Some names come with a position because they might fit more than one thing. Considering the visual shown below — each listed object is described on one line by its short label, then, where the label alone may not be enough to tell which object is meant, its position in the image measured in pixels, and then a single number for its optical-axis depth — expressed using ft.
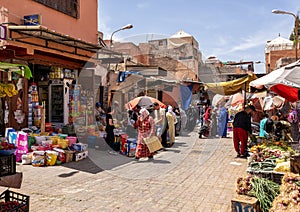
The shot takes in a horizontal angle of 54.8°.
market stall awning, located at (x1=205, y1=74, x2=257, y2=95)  32.27
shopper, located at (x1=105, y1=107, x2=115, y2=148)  33.27
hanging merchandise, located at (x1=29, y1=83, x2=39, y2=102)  32.14
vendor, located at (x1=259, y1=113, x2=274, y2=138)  32.19
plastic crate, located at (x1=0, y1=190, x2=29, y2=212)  11.61
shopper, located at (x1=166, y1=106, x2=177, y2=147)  39.71
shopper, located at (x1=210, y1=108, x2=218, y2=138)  51.93
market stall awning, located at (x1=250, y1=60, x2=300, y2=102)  16.37
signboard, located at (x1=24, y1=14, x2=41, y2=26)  27.94
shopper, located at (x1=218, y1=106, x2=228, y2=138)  48.75
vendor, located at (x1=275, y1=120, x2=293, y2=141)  33.94
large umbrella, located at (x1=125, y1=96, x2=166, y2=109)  39.09
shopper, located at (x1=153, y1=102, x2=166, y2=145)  37.60
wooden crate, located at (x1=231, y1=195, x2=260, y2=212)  12.71
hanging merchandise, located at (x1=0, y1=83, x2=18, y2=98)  14.84
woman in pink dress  29.94
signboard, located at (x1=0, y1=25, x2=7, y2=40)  16.57
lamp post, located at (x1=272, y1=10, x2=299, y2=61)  53.21
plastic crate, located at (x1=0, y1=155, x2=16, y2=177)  12.30
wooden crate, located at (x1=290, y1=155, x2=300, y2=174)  14.48
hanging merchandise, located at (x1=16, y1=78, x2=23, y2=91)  30.01
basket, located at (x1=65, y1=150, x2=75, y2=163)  27.73
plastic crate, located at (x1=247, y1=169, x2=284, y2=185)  15.34
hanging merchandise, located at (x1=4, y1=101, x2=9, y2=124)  28.76
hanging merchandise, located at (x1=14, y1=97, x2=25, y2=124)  30.17
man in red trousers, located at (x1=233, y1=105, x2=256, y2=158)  30.83
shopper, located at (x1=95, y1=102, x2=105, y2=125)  38.01
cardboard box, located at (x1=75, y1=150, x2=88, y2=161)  28.60
